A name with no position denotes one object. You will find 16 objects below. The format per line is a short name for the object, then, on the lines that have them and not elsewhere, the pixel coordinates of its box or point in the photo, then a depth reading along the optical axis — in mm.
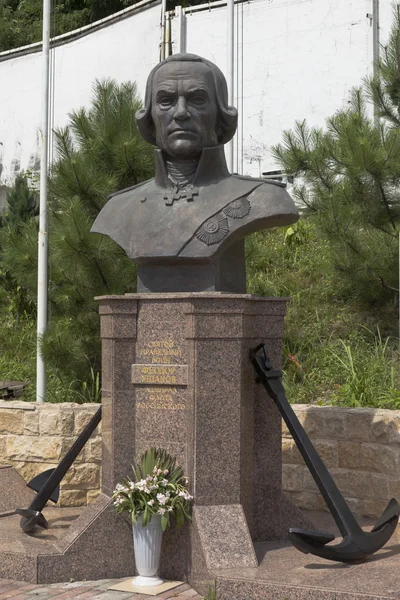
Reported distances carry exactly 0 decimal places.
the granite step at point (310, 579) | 4281
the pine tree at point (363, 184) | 7953
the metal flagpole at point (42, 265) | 8070
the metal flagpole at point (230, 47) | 9719
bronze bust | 5141
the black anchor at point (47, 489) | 5430
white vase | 4863
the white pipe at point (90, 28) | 14028
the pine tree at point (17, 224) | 8984
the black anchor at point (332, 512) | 4617
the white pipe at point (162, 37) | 13715
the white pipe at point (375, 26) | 12492
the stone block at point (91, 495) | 7148
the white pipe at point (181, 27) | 13883
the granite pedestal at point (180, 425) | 4895
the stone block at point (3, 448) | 7566
